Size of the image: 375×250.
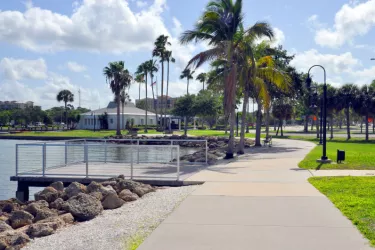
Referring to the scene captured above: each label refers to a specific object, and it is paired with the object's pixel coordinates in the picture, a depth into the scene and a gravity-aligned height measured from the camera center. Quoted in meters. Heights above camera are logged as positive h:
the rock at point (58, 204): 11.26 -2.13
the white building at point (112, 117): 84.01 +0.89
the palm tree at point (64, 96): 98.75 +5.59
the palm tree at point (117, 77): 63.91 +6.45
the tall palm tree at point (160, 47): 67.25 +11.33
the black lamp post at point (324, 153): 19.30 -1.32
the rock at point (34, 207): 10.97 -2.18
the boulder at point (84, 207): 9.95 -1.97
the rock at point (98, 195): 11.26 -1.89
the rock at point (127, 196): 11.70 -1.97
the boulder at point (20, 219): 10.26 -2.29
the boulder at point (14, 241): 7.64 -2.12
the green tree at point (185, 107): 59.94 +2.04
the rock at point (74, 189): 12.39 -1.93
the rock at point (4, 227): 9.26 -2.25
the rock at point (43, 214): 10.37 -2.19
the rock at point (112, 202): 10.98 -2.00
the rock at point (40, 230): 8.41 -2.10
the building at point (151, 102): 169.10 +8.06
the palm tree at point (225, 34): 23.16 +4.66
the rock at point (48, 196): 12.49 -2.12
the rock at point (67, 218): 9.63 -2.12
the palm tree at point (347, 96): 48.85 +3.05
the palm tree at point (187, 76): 96.25 +10.19
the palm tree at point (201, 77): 87.51 +9.17
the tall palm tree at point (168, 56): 68.19 +10.25
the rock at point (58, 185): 13.93 -2.04
